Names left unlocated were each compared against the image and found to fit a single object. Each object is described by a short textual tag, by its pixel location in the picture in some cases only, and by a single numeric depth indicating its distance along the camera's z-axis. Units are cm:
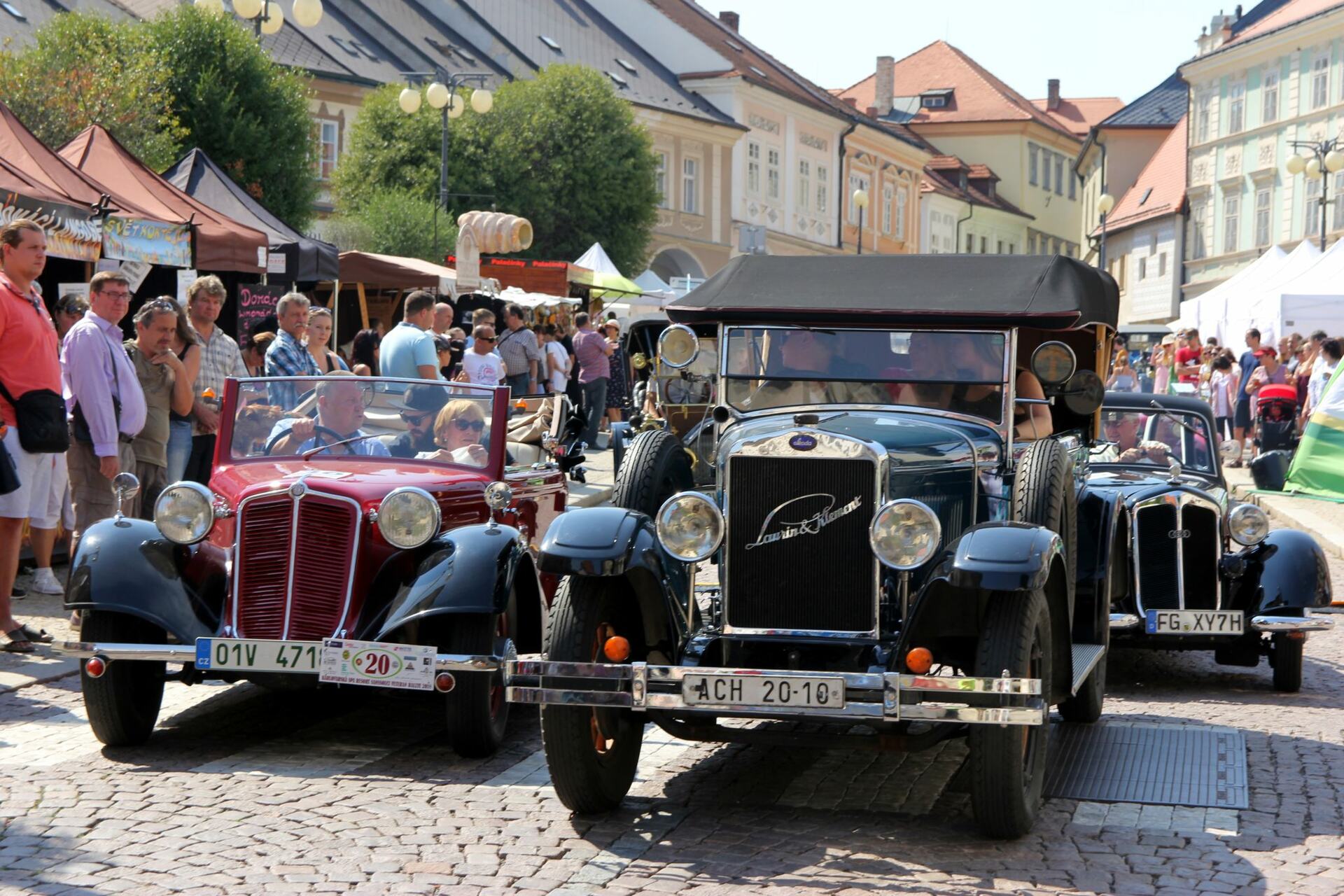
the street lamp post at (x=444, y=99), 2930
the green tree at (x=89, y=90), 2405
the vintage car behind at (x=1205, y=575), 860
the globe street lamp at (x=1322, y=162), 3338
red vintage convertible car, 655
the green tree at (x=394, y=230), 3291
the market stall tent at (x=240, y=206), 1720
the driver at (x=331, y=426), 774
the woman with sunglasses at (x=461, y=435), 780
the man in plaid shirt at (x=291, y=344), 980
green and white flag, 1972
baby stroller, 2205
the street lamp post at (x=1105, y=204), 4434
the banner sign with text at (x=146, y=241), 1356
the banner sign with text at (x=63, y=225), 1179
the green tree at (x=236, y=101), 3156
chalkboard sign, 1717
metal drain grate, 641
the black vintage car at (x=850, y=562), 562
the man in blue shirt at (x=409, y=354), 1108
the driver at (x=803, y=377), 723
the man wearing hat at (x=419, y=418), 776
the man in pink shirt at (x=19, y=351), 848
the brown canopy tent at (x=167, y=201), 1516
